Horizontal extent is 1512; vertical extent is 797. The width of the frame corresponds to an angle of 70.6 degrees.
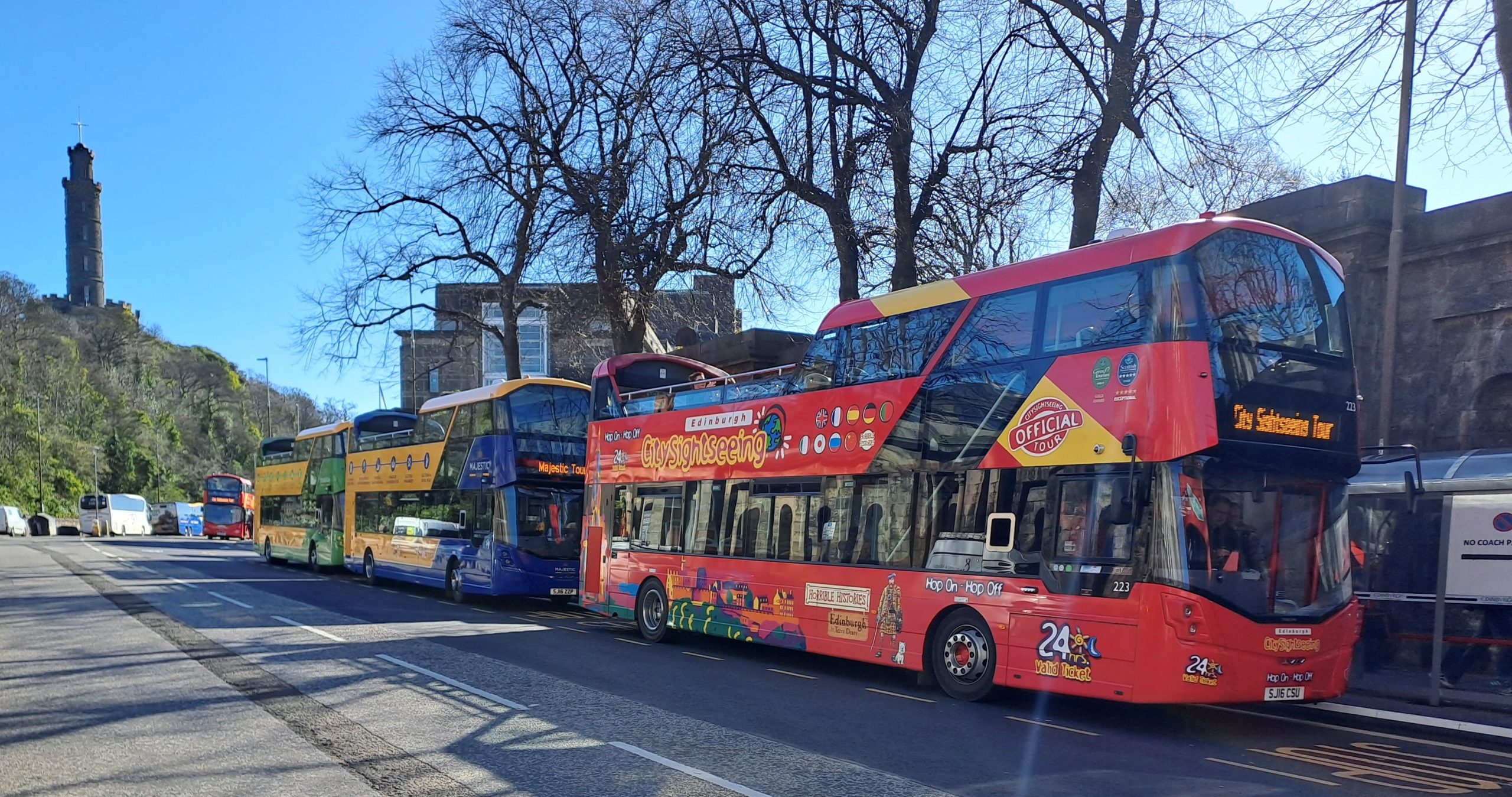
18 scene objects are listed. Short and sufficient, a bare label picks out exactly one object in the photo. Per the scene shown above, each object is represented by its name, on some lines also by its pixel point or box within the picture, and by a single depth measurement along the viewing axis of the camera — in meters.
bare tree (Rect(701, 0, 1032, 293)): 16.62
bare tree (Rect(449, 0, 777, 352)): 18.08
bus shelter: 10.85
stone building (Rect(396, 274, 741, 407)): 23.27
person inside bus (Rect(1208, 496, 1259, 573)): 8.56
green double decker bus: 29.50
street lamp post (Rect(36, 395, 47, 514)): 68.69
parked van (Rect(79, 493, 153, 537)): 60.09
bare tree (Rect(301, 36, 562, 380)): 23.89
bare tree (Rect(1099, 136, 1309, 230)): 15.45
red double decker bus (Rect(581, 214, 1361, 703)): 8.56
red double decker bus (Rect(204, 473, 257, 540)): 58.50
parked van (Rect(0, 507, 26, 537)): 57.25
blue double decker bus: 19.64
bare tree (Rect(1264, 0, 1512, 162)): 10.30
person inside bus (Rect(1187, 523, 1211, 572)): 8.46
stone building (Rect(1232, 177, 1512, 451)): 13.82
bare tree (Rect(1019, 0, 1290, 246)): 14.78
